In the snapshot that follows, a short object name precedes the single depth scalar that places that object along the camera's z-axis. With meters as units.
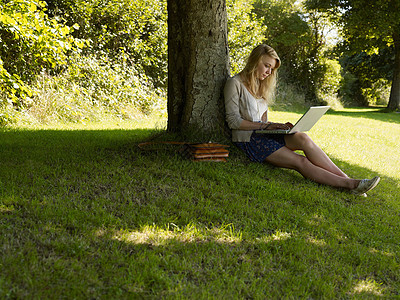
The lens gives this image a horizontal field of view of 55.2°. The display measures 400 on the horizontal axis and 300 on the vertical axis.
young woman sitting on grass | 4.74
